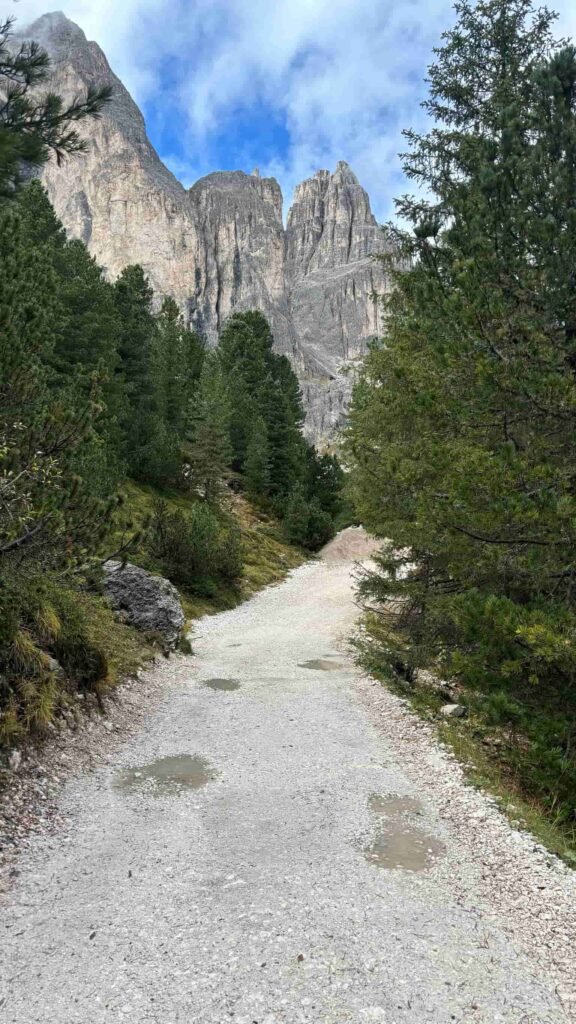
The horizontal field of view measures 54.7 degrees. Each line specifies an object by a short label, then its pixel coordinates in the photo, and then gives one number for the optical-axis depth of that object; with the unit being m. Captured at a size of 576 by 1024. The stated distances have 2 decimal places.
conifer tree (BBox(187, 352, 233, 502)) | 36.12
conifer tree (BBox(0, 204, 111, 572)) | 6.19
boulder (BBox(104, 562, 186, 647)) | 13.81
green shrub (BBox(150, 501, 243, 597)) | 19.52
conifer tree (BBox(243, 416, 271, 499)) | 41.12
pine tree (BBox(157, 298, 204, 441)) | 41.69
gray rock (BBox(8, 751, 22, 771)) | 6.37
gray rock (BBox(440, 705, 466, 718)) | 10.68
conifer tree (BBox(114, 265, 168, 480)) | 31.89
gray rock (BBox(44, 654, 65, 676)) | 7.90
